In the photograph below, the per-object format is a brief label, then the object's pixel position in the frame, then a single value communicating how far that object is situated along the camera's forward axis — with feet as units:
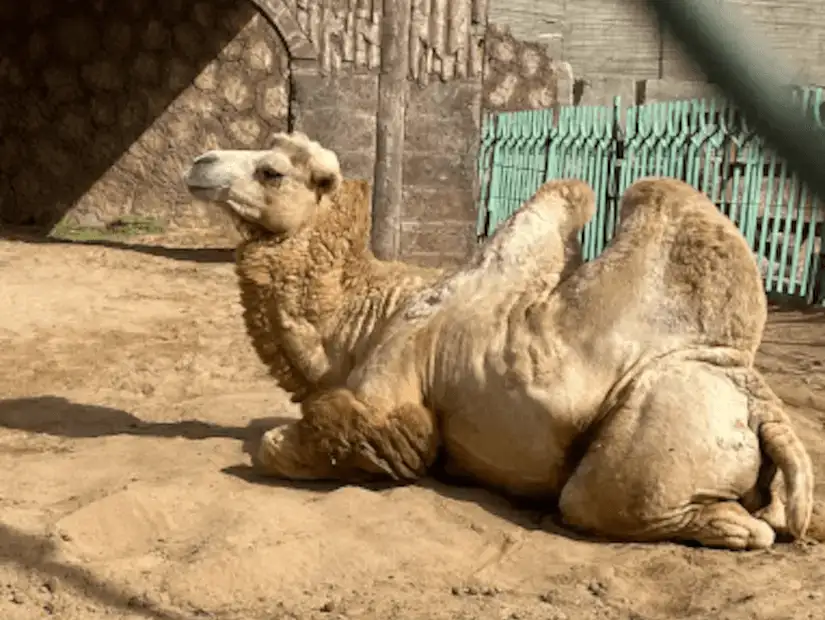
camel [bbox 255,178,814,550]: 11.49
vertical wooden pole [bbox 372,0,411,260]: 34.81
